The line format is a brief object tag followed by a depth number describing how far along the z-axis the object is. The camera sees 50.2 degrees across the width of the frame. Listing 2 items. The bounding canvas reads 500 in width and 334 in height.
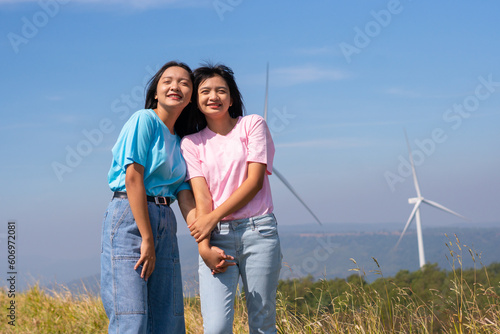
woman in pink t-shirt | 4.57
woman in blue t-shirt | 4.37
